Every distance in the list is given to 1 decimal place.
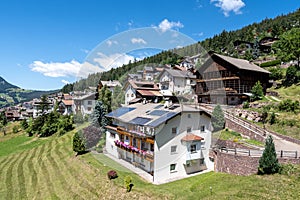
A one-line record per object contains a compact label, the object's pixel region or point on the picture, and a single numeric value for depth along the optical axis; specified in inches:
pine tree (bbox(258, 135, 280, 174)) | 586.6
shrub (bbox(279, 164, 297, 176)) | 582.2
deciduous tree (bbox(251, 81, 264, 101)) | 1227.4
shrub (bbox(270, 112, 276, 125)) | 922.1
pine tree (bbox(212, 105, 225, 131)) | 972.6
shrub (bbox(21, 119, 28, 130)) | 2164.0
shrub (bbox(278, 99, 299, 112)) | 978.6
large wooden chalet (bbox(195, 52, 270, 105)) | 1301.7
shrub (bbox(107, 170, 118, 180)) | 723.4
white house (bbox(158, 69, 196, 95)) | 1565.0
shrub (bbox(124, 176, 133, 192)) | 649.5
